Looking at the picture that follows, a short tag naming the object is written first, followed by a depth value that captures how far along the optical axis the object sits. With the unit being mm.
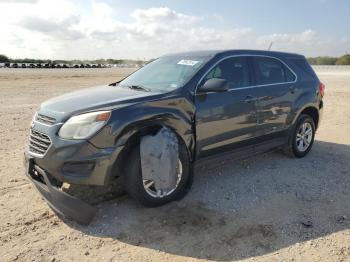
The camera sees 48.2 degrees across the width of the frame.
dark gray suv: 4168
